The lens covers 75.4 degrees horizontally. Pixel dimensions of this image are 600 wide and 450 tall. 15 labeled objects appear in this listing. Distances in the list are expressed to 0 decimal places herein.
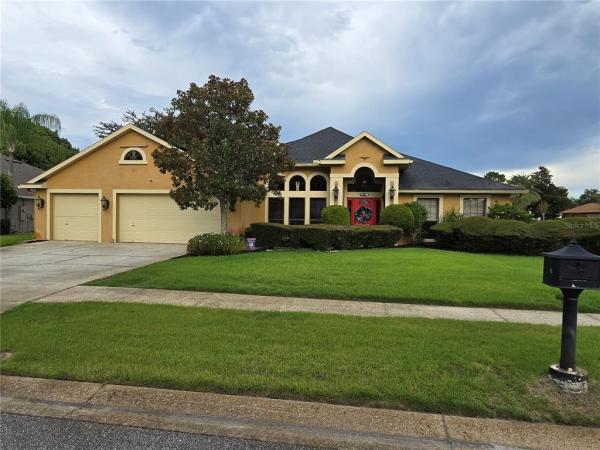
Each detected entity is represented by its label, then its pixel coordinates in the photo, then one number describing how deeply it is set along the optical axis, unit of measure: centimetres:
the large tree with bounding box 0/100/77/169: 2420
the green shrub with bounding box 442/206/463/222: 1815
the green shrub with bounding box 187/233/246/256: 1355
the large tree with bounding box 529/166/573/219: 5784
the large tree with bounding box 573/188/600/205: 7369
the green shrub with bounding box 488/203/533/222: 1756
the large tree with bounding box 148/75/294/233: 1334
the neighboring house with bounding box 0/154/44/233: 2542
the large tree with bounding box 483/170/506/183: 5816
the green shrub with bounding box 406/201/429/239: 1808
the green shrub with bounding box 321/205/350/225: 1739
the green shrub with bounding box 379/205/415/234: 1733
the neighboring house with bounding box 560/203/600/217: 5638
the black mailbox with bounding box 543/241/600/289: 353
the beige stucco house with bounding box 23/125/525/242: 1870
